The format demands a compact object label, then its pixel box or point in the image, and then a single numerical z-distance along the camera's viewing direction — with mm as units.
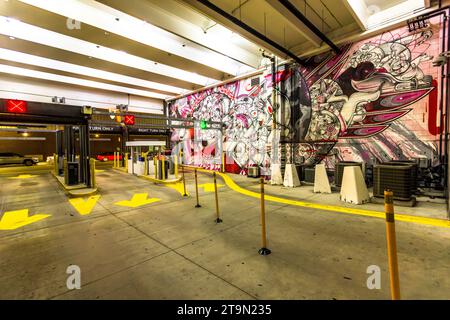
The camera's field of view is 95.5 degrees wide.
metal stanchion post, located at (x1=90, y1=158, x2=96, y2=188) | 7544
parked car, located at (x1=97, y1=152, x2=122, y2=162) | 20188
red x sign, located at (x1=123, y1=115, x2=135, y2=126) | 10516
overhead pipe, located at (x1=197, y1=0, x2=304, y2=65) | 5466
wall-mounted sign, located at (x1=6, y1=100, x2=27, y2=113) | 6188
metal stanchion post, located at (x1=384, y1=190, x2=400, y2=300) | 1624
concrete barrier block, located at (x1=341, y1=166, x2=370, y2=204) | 5484
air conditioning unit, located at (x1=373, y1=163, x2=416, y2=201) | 5125
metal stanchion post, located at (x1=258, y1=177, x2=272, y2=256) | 2990
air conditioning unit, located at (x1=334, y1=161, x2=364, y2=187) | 7047
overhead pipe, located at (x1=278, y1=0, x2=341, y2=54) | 5359
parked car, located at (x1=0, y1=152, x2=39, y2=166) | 15117
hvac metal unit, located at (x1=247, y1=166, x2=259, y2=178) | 10586
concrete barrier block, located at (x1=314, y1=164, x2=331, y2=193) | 6785
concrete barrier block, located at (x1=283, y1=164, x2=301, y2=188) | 7980
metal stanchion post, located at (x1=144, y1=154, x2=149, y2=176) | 11377
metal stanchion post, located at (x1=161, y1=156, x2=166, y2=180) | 9652
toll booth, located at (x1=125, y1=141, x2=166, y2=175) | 11734
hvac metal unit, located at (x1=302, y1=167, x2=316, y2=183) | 8289
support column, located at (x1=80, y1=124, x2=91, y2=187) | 7723
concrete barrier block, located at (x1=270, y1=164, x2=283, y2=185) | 8547
